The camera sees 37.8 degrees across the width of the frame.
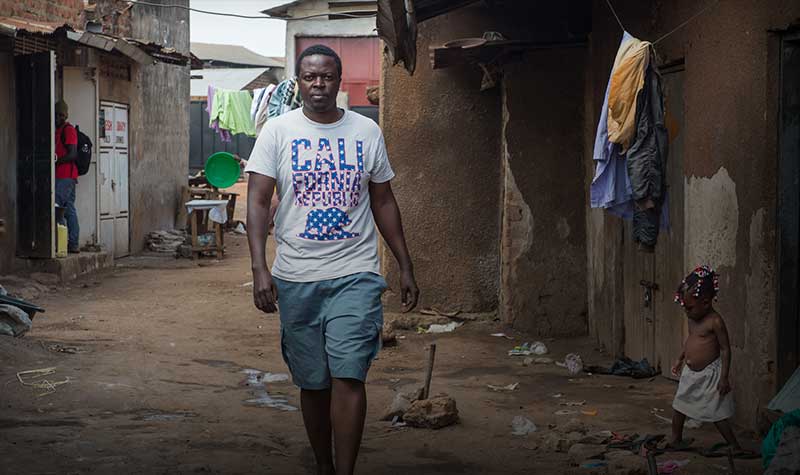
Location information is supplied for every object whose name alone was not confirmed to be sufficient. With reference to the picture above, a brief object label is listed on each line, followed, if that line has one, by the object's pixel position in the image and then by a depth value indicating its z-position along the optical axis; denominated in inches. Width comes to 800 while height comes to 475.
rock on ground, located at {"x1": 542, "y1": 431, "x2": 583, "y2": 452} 227.6
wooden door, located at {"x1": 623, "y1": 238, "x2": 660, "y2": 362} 315.3
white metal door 638.5
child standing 223.1
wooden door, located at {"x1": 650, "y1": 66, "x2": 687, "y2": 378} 287.6
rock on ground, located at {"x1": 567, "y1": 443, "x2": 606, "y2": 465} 218.8
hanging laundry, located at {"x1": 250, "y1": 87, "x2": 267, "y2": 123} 685.7
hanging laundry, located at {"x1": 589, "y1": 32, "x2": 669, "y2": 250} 263.9
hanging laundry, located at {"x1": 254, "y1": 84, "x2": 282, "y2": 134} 666.2
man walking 182.4
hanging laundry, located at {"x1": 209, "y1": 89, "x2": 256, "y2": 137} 1032.2
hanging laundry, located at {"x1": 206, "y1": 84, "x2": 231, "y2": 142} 1041.5
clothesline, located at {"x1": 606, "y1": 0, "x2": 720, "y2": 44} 253.3
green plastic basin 778.8
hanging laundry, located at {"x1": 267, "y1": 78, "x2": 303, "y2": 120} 581.0
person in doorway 560.1
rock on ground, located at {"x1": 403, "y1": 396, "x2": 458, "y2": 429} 246.1
